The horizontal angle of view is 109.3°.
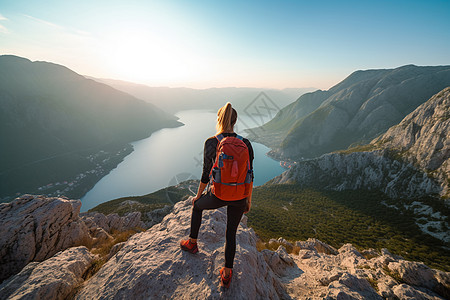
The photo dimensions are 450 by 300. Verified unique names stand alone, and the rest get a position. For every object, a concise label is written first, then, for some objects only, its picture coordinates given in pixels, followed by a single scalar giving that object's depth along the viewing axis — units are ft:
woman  10.07
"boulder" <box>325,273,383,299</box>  14.49
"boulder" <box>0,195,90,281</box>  19.52
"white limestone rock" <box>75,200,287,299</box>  11.72
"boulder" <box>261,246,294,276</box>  23.91
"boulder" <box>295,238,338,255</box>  41.93
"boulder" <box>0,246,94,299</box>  11.84
